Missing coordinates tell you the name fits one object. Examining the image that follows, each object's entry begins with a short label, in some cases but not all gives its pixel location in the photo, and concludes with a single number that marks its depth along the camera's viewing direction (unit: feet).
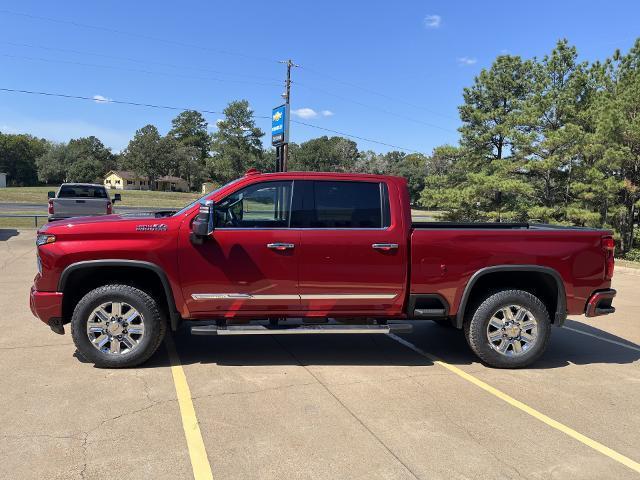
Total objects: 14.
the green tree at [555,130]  61.77
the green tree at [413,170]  264.85
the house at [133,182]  348.79
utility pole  85.60
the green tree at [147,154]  288.92
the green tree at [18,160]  332.60
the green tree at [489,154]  67.92
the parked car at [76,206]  44.37
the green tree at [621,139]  53.83
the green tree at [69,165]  301.43
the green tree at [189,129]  406.00
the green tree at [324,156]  325.40
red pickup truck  15.43
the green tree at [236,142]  224.53
